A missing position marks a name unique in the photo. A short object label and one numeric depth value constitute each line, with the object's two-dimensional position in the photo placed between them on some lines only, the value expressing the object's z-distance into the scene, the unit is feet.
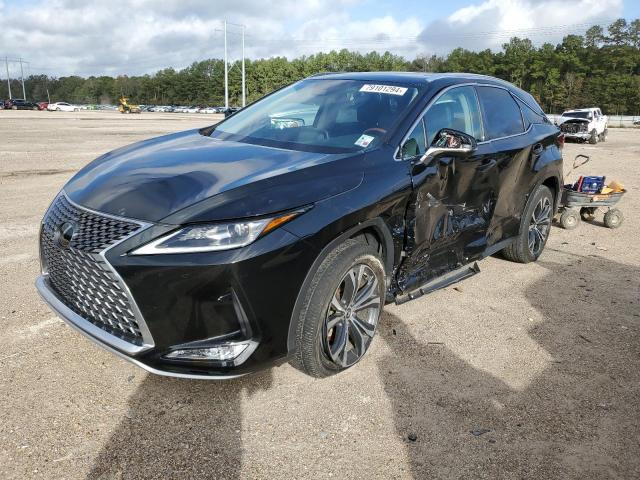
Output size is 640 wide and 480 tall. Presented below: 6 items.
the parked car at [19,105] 245.04
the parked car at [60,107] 241.35
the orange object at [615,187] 23.95
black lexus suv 8.29
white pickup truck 87.79
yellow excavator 228.43
